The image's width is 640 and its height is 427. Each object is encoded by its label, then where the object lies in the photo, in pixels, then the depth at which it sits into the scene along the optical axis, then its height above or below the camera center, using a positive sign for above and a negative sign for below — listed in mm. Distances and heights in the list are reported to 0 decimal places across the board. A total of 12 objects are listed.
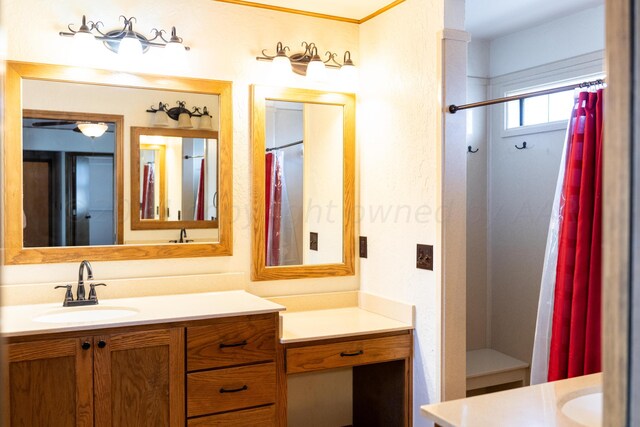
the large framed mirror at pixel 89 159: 2500 +231
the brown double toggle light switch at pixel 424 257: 2657 -226
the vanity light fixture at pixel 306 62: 2975 +804
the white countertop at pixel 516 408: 1283 -481
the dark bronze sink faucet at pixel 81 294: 2482 -378
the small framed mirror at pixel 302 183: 2998 +150
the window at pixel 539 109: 3479 +659
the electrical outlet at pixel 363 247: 3221 -213
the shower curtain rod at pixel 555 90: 2158 +464
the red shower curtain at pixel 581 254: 2145 -172
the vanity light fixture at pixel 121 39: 2562 +800
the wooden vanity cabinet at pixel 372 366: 2557 -739
